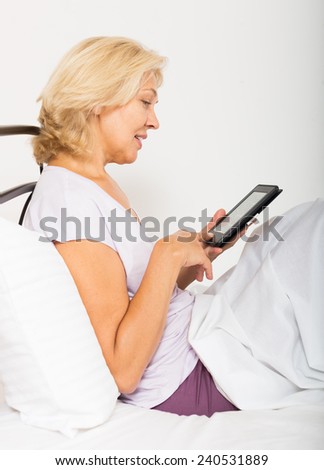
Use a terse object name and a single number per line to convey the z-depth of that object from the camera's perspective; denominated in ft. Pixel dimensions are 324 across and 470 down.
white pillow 3.18
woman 3.59
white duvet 3.69
